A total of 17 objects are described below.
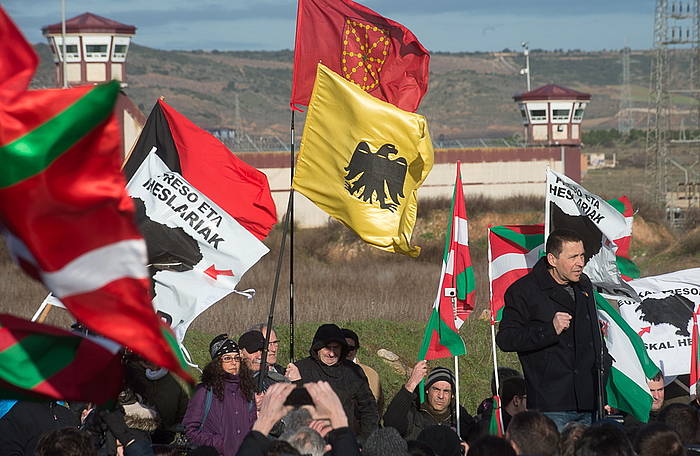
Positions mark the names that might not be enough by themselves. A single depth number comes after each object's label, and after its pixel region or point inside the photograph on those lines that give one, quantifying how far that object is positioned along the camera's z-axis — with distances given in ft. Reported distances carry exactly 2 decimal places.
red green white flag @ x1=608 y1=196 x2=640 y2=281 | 75.25
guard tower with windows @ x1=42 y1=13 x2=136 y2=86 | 396.78
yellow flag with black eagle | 63.36
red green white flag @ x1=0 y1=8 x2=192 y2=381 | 31.09
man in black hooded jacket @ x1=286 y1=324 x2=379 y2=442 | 63.67
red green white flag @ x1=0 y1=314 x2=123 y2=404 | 35.35
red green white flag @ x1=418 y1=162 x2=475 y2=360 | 67.72
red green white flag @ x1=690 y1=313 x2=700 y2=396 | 71.10
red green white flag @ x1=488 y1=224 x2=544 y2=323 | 74.74
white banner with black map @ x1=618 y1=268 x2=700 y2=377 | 76.13
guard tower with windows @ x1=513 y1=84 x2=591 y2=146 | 473.67
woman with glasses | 56.90
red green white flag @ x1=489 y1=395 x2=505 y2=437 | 59.31
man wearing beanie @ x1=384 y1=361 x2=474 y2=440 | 59.57
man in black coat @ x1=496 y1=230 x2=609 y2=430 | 52.70
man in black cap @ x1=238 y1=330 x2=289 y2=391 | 63.57
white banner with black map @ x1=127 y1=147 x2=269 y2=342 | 67.82
